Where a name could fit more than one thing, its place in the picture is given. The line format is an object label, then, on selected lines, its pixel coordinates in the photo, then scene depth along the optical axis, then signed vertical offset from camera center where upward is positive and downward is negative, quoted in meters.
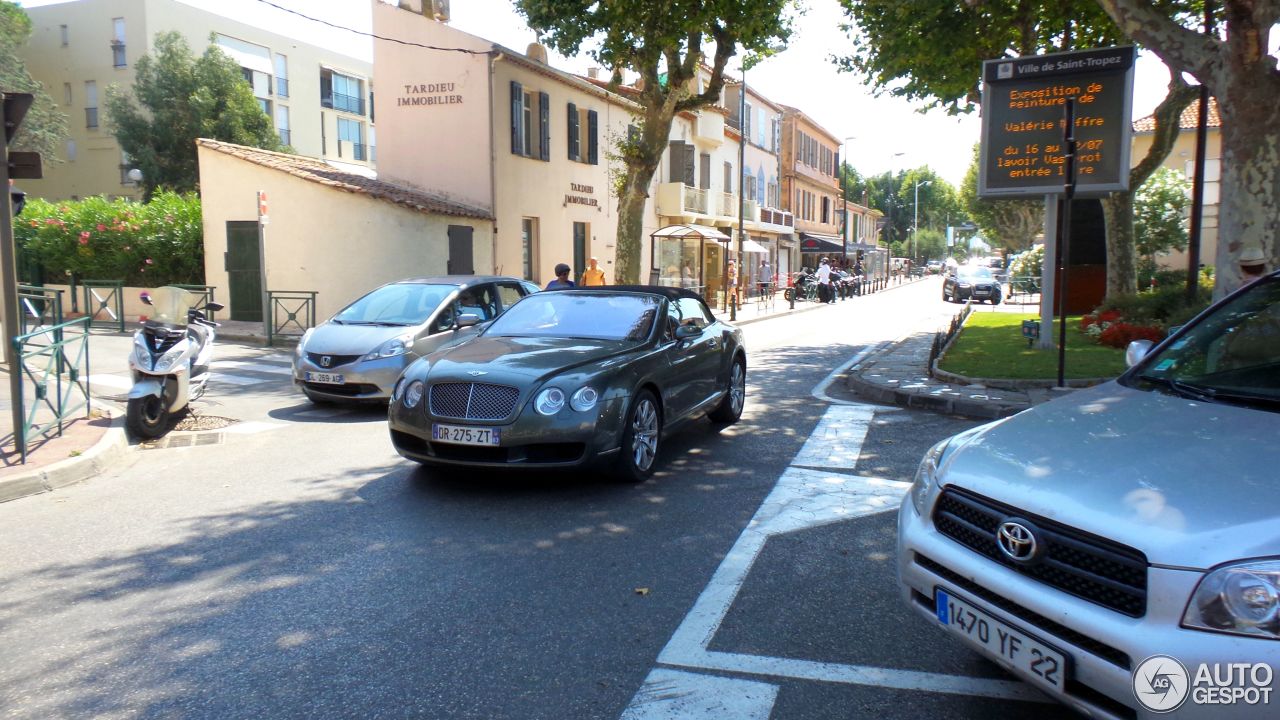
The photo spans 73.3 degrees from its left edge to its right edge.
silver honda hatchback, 9.57 -0.52
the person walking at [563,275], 13.51 +0.22
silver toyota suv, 2.30 -0.79
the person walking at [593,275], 16.42 +0.27
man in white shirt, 35.12 +0.18
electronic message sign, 12.13 +2.42
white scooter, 8.20 -0.79
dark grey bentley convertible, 5.99 -0.74
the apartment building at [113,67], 38.97 +10.77
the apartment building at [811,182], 53.44 +7.18
